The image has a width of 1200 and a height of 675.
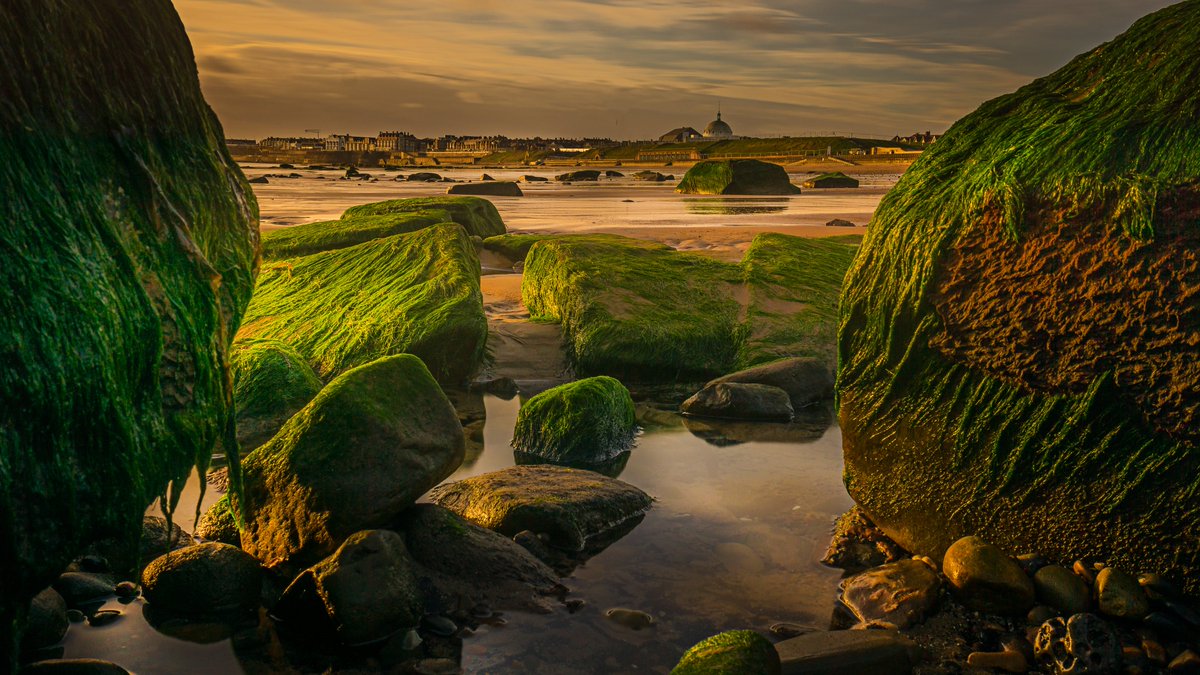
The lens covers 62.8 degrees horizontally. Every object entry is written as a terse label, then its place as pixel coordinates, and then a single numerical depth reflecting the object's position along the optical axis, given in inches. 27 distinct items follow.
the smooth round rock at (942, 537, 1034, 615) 157.0
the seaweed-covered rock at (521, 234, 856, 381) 319.0
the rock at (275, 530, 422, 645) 150.6
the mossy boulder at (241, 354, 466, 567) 169.9
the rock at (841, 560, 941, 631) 159.2
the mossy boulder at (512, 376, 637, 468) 243.3
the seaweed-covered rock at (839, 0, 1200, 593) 157.2
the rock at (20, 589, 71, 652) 146.0
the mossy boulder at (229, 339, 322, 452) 253.4
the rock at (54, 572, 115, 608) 159.8
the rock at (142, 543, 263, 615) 159.5
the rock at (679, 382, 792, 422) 274.8
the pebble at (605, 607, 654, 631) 156.8
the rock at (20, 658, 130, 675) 130.8
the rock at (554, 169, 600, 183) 2195.4
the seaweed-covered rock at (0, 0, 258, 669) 109.6
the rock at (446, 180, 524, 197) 1346.0
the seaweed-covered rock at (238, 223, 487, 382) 303.9
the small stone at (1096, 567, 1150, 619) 151.9
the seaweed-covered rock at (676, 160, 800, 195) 1389.0
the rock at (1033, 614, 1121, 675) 141.1
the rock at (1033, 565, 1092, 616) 154.9
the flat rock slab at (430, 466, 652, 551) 188.7
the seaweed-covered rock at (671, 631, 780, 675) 131.2
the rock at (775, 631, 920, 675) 137.9
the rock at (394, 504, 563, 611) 163.5
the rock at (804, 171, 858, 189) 1652.3
